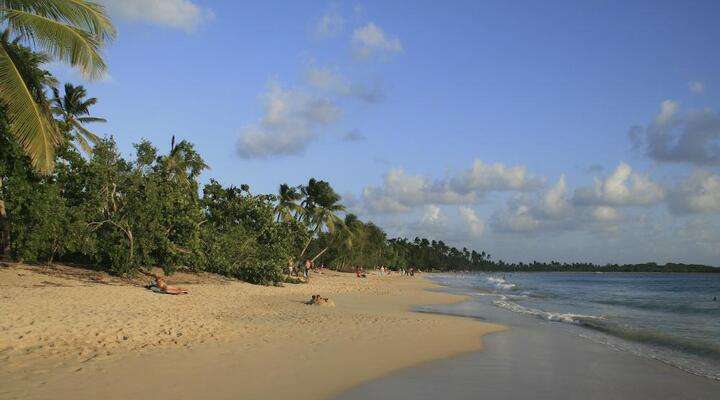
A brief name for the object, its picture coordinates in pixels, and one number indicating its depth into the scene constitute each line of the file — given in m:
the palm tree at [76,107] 29.83
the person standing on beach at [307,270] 33.43
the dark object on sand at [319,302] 17.64
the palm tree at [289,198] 42.12
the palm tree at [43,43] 11.12
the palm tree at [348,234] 54.36
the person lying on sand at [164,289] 17.28
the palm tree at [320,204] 44.62
